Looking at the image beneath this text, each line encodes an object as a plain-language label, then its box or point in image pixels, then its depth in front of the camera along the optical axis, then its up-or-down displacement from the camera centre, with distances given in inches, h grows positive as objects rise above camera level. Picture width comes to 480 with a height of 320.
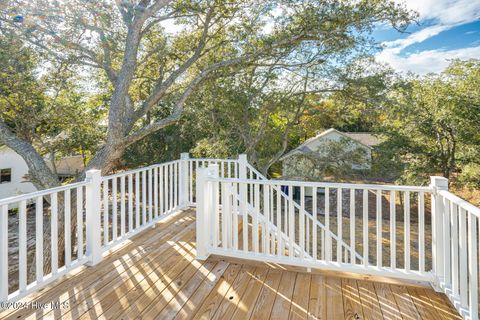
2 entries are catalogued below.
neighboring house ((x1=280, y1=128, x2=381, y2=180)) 444.5 -0.6
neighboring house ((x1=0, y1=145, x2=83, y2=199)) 536.1 -20.0
